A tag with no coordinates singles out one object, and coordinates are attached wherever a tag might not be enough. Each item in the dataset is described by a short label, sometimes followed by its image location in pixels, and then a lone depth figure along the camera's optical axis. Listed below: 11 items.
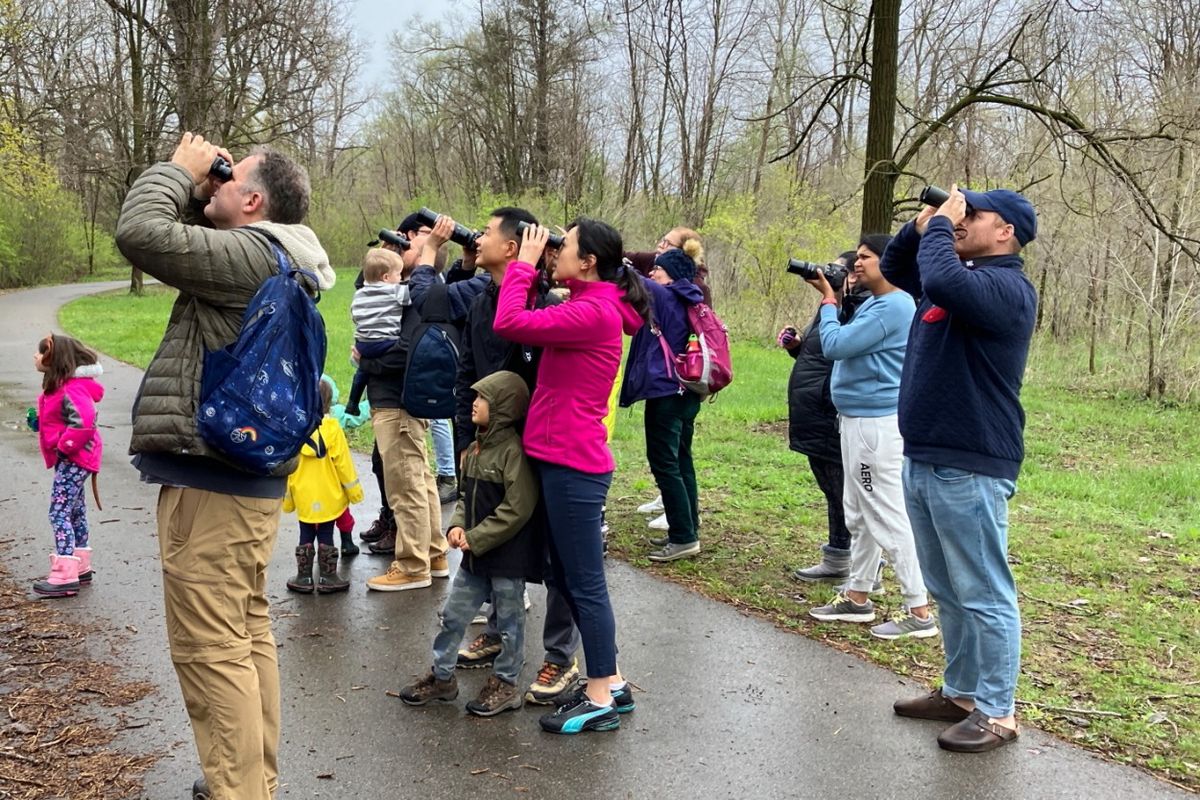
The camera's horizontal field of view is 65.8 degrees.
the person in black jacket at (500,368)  3.97
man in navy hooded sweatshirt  3.49
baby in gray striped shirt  5.33
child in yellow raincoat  5.20
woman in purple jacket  5.80
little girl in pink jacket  5.04
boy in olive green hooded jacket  3.77
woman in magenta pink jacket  3.62
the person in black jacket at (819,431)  5.39
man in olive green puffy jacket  2.62
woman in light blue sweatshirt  4.63
